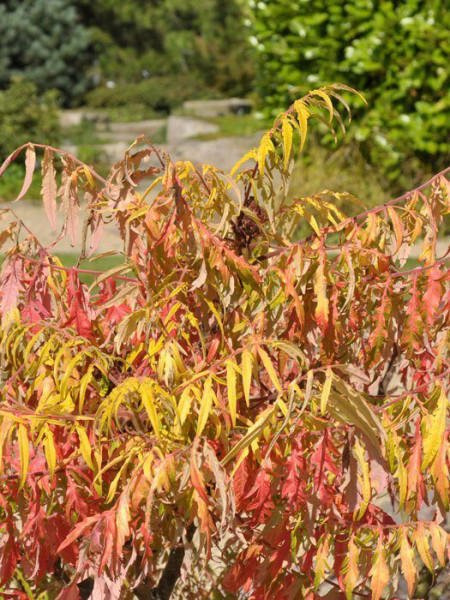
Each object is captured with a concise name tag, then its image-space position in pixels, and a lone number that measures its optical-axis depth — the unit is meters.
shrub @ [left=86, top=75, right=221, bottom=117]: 15.23
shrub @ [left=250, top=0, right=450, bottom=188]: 6.82
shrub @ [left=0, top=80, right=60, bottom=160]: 9.82
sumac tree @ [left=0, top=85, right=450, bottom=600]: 1.47
